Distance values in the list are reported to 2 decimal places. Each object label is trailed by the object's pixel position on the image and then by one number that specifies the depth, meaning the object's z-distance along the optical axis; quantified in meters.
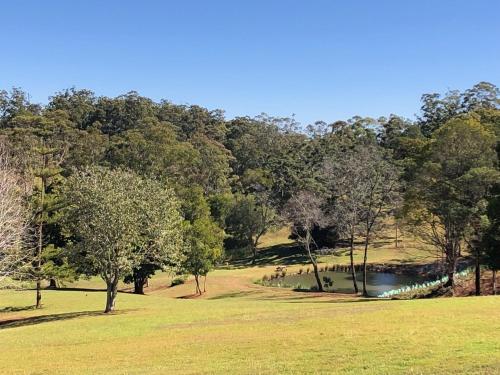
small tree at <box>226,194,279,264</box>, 83.81
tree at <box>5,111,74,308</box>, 39.53
